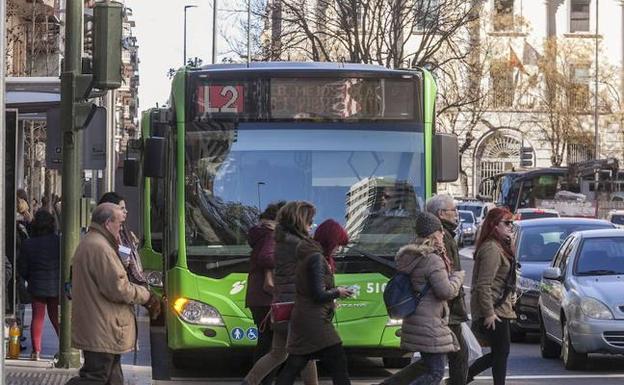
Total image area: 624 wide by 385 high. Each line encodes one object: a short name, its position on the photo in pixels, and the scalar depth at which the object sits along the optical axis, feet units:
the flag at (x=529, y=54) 268.00
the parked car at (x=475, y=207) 213.66
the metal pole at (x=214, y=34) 178.22
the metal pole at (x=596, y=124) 228.22
